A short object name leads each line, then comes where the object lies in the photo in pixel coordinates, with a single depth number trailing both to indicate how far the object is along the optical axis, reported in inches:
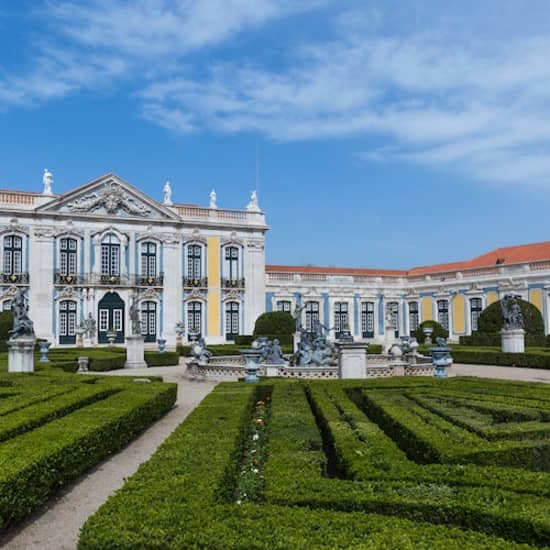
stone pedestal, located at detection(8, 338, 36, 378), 506.6
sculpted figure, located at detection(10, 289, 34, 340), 512.4
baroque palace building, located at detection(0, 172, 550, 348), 1171.9
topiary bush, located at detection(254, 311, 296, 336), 1167.0
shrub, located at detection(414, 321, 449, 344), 1250.0
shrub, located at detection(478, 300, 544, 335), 1012.5
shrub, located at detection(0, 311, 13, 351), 965.2
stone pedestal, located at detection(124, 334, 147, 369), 772.6
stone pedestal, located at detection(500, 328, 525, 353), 785.6
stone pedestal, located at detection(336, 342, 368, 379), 514.6
